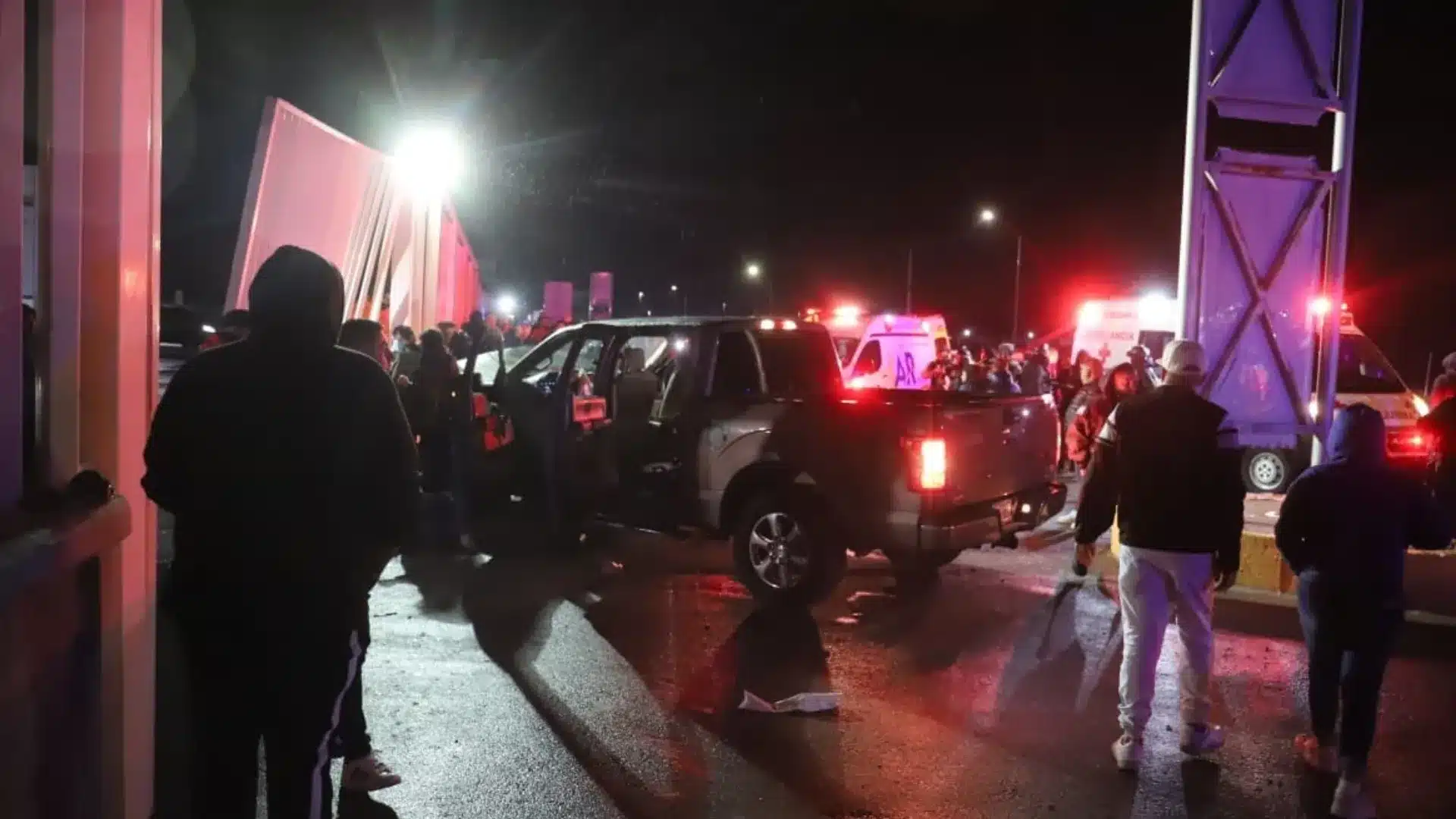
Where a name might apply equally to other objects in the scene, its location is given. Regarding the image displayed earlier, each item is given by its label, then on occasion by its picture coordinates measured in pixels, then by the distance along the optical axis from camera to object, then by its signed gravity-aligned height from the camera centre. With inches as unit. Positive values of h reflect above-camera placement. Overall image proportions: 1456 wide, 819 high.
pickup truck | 301.3 -27.6
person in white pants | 196.9 -26.9
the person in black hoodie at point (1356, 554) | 183.6 -28.8
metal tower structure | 309.6 +40.4
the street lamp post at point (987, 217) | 1418.6 +171.8
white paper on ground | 230.1 -68.6
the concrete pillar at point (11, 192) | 108.0 +12.2
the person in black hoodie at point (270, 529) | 117.4 -19.4
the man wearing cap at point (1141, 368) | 327.0 -1.2
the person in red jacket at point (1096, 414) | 306.7 -13.8
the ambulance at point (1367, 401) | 496.1 -14.9
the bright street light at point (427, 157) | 604.4 +93.9
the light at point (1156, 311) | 804.0 +36.5
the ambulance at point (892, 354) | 784.9 +0.7
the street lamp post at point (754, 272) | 2610.7 +175.9
